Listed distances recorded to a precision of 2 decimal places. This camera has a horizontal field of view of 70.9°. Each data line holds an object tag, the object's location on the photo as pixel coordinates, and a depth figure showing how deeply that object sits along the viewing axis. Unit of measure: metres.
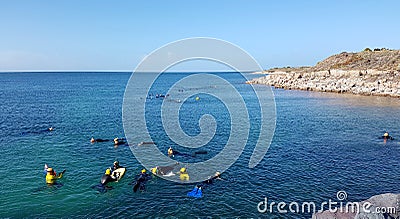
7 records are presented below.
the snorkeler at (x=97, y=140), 34.78
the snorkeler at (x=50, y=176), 23.00
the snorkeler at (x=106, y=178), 22.83
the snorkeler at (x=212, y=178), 23.57
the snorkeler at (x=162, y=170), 24.72
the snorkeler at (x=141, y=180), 22.26
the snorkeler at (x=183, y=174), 24.33
